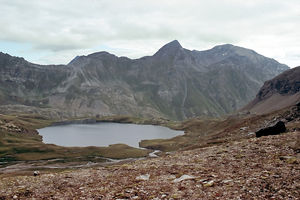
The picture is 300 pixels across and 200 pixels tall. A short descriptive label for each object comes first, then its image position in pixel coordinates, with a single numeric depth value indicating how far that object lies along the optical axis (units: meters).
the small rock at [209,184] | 21.02
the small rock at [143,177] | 25.77
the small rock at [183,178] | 23.88
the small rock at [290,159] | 24.43
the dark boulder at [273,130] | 45.12
